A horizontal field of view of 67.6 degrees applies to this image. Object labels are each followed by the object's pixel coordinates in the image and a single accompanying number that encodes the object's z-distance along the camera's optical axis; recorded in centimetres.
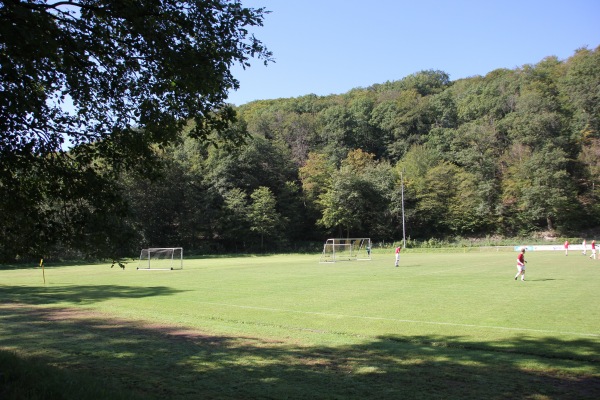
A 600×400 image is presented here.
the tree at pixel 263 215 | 7300
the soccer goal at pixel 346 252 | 4750
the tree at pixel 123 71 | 630
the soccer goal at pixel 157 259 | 3956
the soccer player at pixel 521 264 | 2132
